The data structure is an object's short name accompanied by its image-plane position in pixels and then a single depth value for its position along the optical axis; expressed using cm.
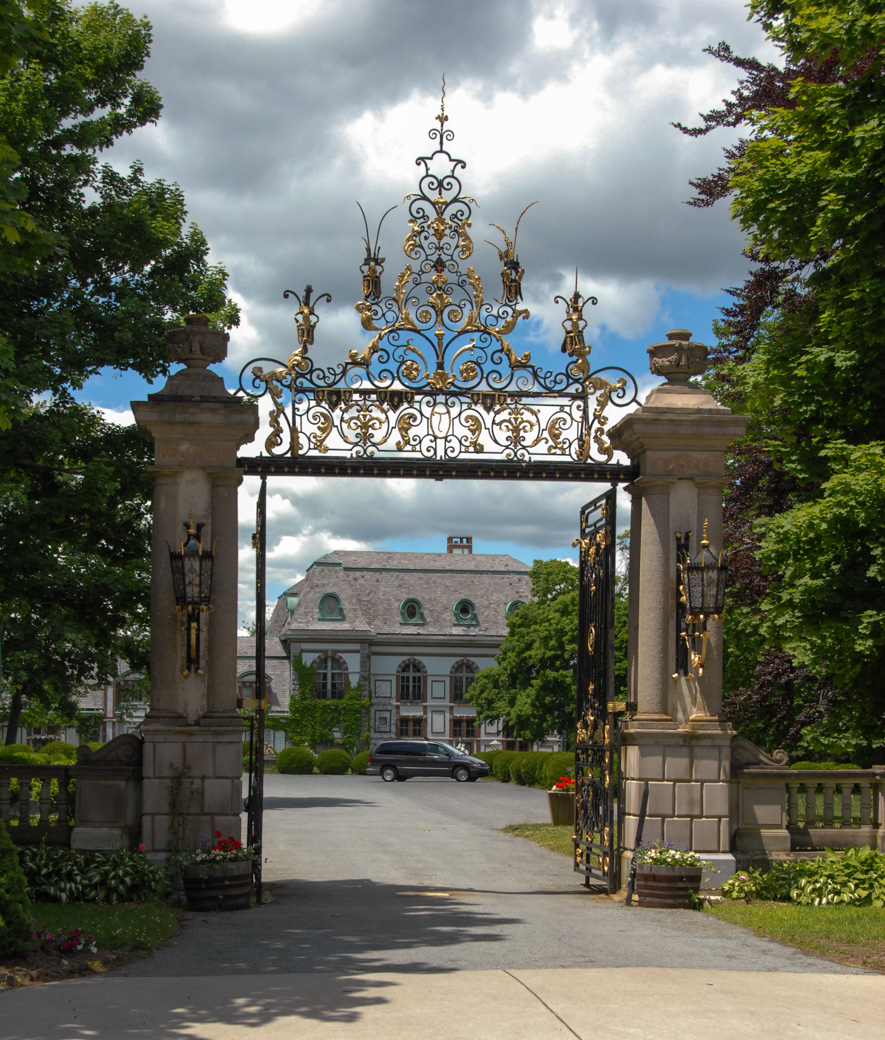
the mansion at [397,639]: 6328
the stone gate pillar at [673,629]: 1134
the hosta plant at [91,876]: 1030
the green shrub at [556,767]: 3212
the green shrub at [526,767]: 3912
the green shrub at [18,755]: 2597
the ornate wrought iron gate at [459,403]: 1173
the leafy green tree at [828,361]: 1289
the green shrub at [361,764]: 5022
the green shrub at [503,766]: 4334
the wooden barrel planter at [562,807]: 2080
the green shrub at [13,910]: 751
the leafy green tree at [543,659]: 4556
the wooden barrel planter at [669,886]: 1070
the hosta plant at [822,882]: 1095
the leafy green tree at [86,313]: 1662
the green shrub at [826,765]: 2108
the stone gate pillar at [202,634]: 1097
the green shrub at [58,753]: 3097
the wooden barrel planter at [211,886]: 1037
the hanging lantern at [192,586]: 1088
